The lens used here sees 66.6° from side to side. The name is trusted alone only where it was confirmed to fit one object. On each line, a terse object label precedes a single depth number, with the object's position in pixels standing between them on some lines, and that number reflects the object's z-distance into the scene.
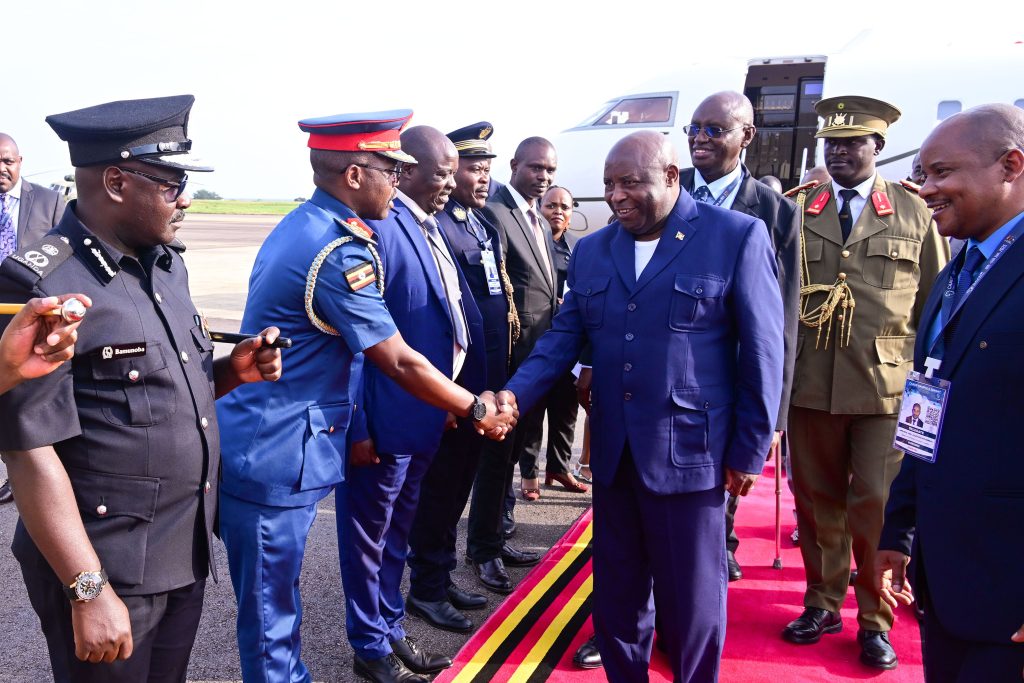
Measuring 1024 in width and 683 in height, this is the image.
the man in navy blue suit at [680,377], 2.75
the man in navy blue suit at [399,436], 3.25
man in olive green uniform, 3.57
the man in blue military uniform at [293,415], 2.55
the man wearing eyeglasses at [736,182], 3.46
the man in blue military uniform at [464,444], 3.87
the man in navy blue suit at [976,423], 1.84
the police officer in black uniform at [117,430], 1.77
